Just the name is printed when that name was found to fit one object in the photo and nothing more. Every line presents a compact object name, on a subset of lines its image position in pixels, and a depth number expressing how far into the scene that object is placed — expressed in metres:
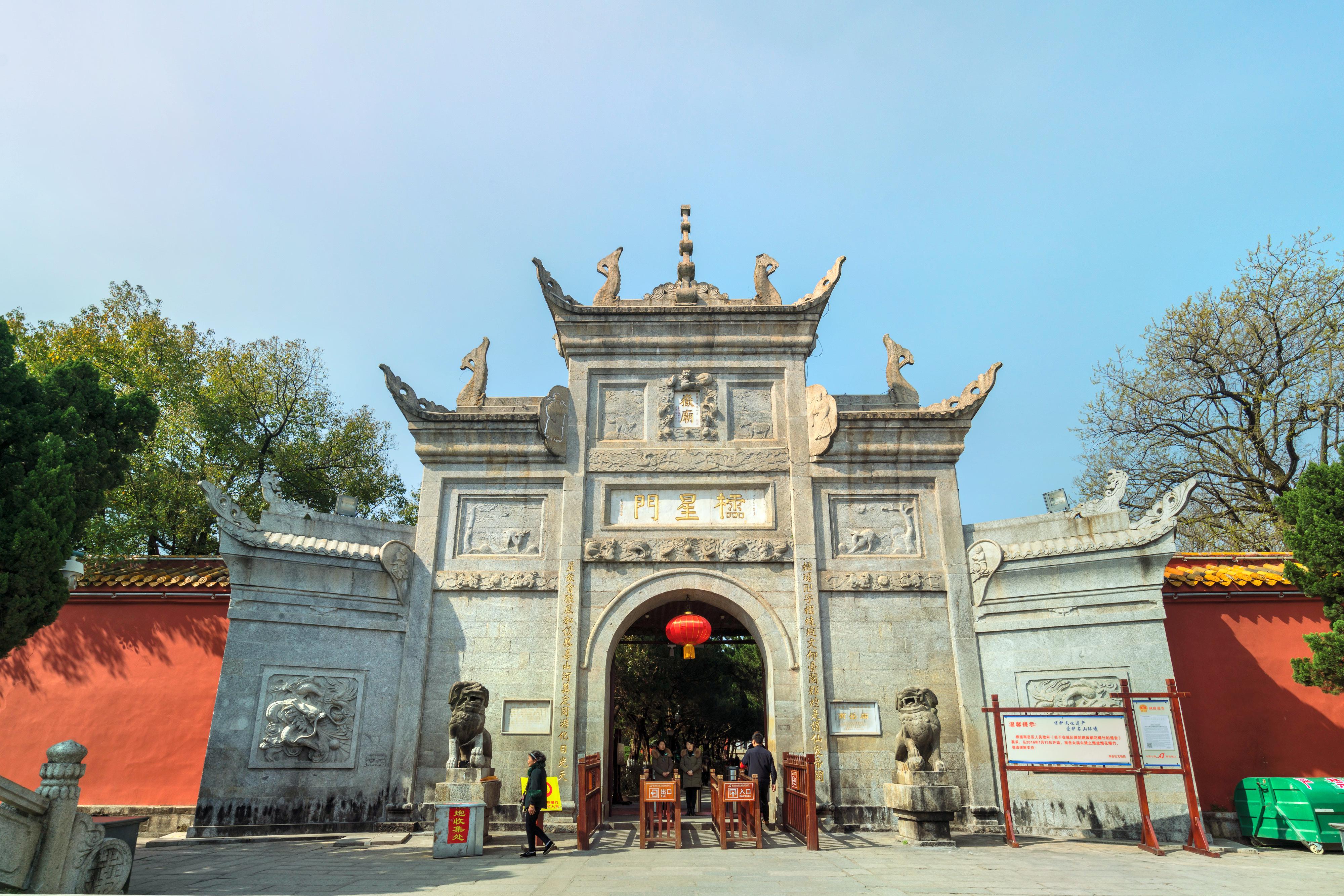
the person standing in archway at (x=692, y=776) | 11.86
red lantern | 9.56
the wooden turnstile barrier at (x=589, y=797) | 7.92
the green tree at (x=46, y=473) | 6.57
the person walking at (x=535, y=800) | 7.55
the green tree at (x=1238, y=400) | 13.92
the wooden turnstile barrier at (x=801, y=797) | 7.91
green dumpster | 7.95
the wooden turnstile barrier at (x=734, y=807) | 7.97
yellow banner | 8.92
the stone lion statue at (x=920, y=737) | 8.48
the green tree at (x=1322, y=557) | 7.94
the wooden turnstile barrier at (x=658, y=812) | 8.02
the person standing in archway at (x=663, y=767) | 10.50
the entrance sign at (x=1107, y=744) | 7.96
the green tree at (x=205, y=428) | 14.50
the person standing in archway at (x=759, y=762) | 9.02
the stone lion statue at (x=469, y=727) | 8.41
